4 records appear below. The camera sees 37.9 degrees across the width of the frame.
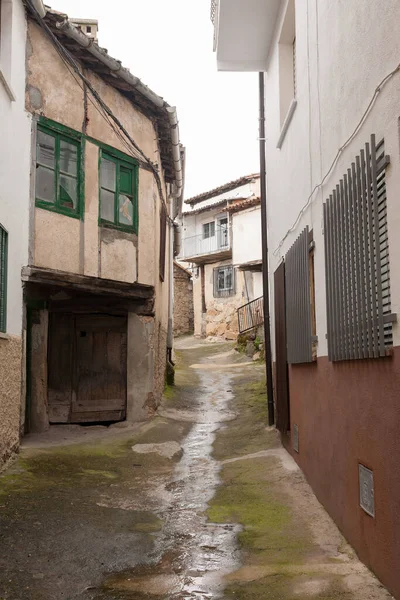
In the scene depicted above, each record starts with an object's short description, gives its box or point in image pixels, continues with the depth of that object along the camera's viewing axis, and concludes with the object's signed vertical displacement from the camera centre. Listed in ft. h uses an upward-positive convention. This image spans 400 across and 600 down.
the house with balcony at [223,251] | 98.27 +19.57
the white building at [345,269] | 11.76 +2.35
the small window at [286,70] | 28.48 +14.21
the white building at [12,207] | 24.68 +6.96
